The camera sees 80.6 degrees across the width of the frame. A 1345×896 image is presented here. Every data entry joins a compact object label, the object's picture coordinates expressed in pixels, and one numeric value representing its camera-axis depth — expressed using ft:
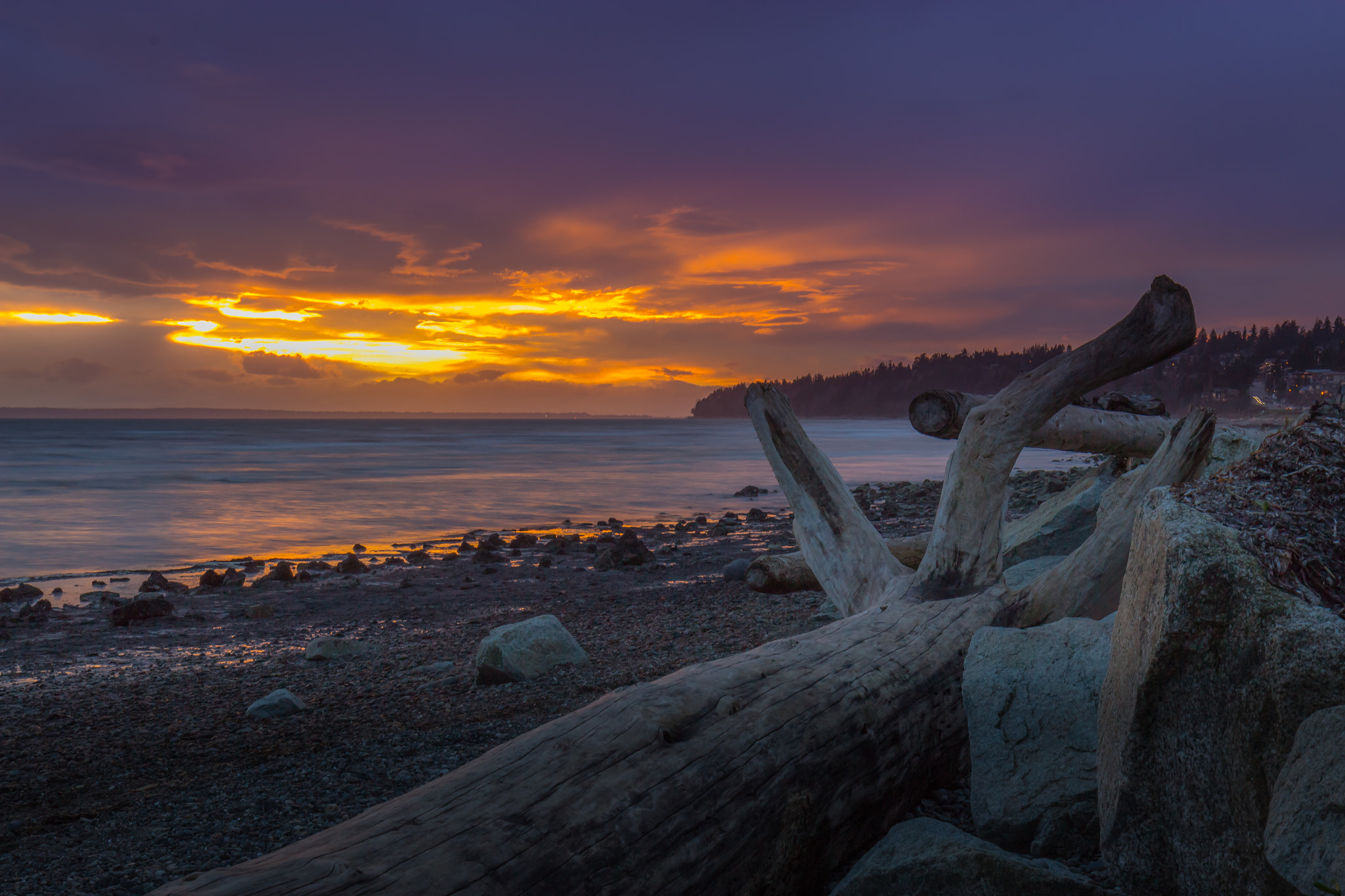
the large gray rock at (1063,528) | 22.85
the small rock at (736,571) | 30.50
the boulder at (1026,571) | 17.08
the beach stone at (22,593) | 31.14
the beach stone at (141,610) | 26.40
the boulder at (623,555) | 37.09
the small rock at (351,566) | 37.40
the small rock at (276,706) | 15.42
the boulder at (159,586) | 33.60
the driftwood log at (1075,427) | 16.02
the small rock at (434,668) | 18.92
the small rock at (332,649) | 21.22
